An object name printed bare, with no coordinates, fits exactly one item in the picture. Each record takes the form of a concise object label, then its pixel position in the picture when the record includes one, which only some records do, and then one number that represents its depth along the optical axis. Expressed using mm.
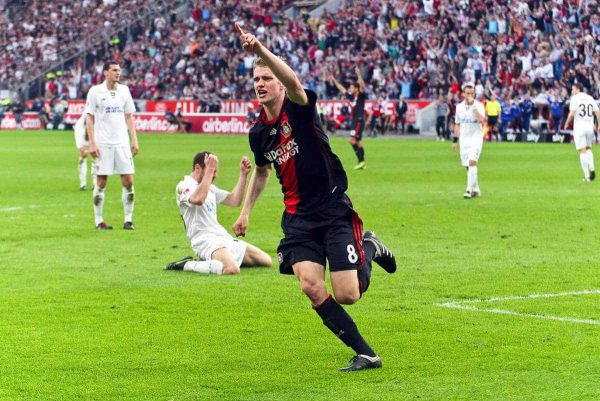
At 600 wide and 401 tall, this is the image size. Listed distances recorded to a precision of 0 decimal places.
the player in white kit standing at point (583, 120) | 29344
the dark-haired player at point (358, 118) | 34469
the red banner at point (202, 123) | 63312
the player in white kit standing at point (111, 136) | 19344
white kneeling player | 14242
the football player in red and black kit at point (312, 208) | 8656
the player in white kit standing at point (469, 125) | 26000
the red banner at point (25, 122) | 73750
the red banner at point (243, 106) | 57906
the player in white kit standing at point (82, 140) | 26406
